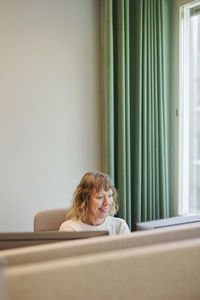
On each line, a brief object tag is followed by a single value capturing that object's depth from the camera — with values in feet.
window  10.51
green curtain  10.28
